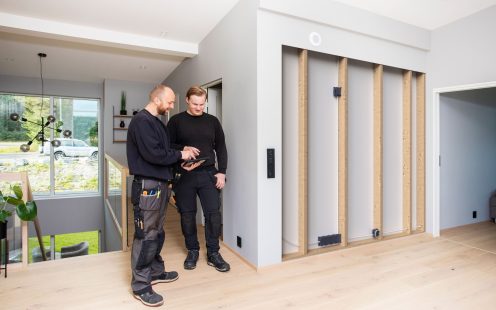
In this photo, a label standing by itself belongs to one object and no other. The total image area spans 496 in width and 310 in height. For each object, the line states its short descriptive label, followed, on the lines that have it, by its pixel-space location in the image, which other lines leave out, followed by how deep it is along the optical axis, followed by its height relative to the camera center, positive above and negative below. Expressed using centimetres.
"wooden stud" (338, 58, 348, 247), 331 +6
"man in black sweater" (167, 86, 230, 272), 275 -26
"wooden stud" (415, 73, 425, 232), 392 +7
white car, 691 +13
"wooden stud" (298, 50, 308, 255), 303 +8
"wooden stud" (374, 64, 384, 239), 356 +15
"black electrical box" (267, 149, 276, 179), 281 -8
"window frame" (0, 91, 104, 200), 674 -34
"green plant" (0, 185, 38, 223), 258 -44
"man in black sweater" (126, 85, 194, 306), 209 -17
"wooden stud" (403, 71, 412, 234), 383 +1
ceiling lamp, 443 +37
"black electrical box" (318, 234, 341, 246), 327 -90
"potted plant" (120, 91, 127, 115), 664 +112
